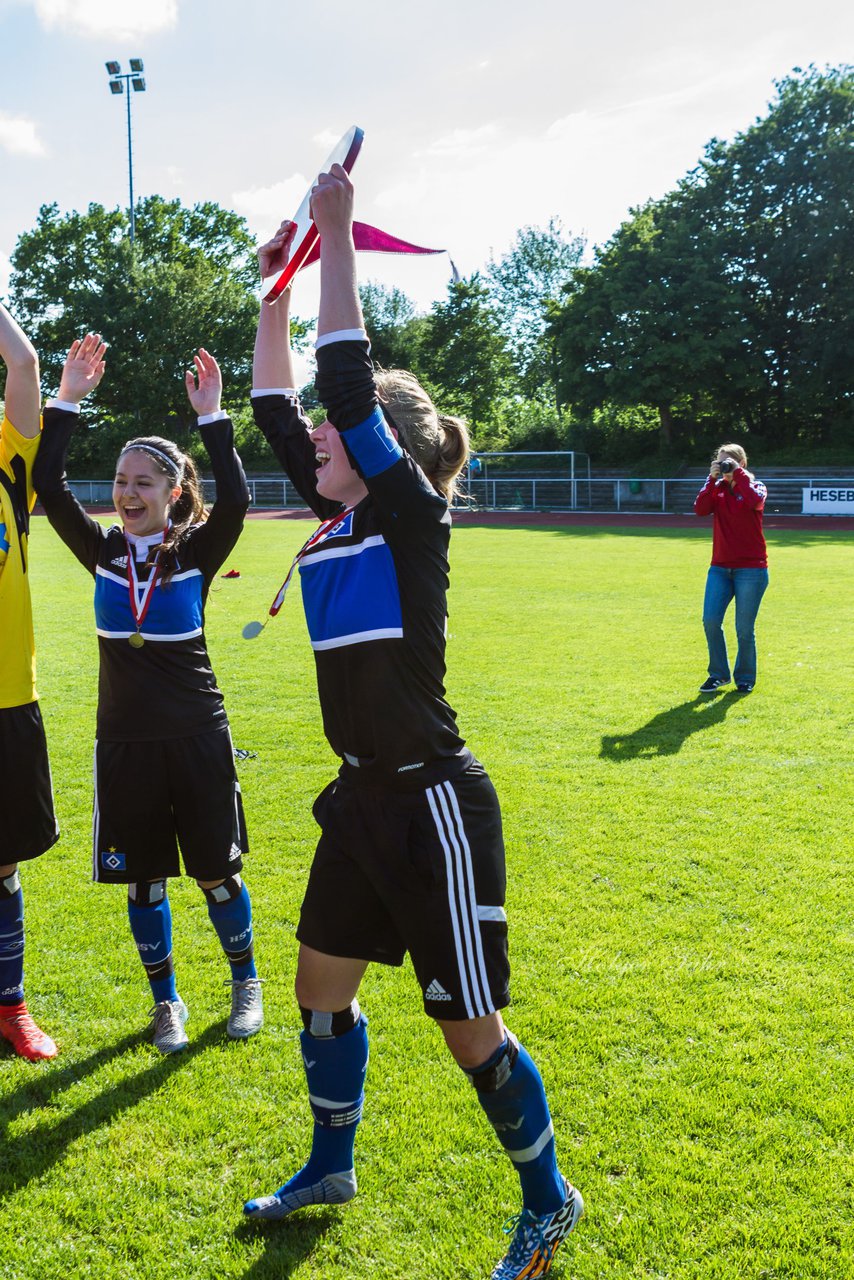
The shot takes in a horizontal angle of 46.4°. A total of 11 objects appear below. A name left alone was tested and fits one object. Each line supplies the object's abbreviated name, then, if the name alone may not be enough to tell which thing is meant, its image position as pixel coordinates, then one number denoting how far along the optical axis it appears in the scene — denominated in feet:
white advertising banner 112.16
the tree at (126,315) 170.71
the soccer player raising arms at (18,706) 11.42
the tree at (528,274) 245.65
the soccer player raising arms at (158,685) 11.20
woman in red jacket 29.60
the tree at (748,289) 136.15
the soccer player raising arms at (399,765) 7.25
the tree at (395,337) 185.37
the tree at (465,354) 170.71
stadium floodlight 146.41
